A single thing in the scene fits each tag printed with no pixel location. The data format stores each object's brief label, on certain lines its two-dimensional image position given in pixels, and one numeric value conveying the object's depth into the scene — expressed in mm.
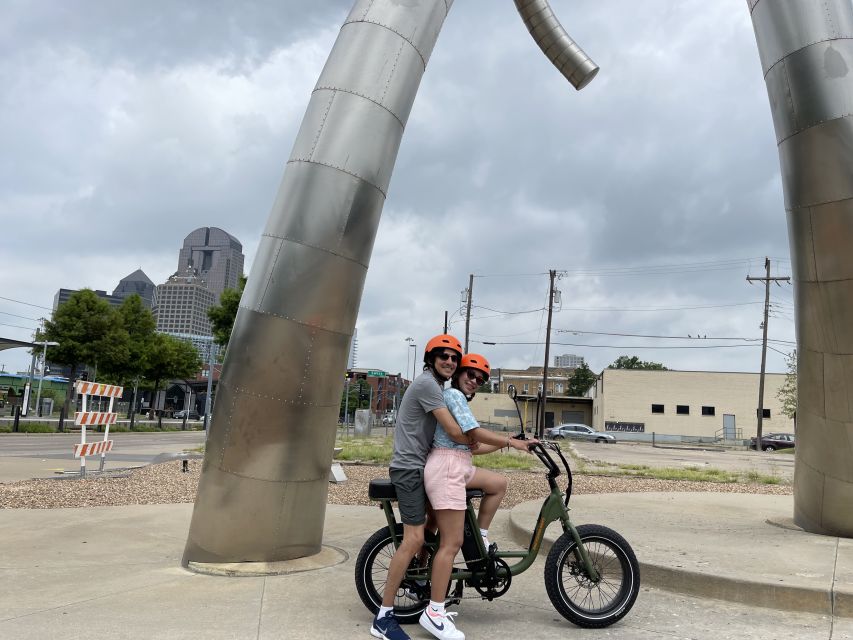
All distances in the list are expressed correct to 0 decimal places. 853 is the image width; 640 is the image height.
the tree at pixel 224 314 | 26234
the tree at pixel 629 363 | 113050
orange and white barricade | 11719
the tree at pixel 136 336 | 38125
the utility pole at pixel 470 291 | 44056
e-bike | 3918
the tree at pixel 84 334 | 33125
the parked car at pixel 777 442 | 43281
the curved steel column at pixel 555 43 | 10055
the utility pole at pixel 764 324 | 41188
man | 3752
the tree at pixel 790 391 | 45031
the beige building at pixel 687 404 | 54219
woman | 3668
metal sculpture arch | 5320
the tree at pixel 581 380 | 118875
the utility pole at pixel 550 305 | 41434
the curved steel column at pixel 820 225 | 6406
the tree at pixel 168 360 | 42156
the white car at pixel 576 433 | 46719
